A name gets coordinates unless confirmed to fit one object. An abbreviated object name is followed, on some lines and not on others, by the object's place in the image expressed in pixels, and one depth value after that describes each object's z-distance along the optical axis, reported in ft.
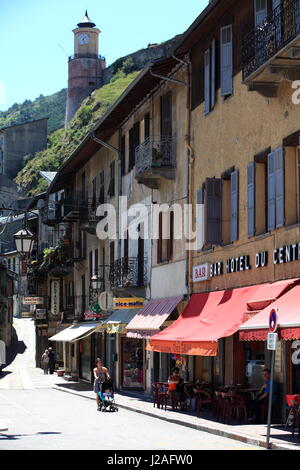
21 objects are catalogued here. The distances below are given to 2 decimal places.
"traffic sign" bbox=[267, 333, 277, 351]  57.10
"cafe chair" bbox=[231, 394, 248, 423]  75.56
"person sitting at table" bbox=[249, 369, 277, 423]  73.10
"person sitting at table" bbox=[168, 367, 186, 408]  90.48
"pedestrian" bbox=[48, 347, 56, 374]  192.13
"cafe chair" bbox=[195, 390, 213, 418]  82.38
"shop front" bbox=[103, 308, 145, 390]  124.57
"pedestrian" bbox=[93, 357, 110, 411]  95.91
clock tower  476.95
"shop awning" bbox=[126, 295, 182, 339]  101.30
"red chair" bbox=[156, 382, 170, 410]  92.16
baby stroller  93.86
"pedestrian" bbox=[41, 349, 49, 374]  190.29
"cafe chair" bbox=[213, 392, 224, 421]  77.56
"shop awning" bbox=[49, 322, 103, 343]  140.25
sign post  57.16
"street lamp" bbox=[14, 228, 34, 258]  104.12
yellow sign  118.52
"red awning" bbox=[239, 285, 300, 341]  59.36
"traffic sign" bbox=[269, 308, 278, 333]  57.52
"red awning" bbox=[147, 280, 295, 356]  73.56
